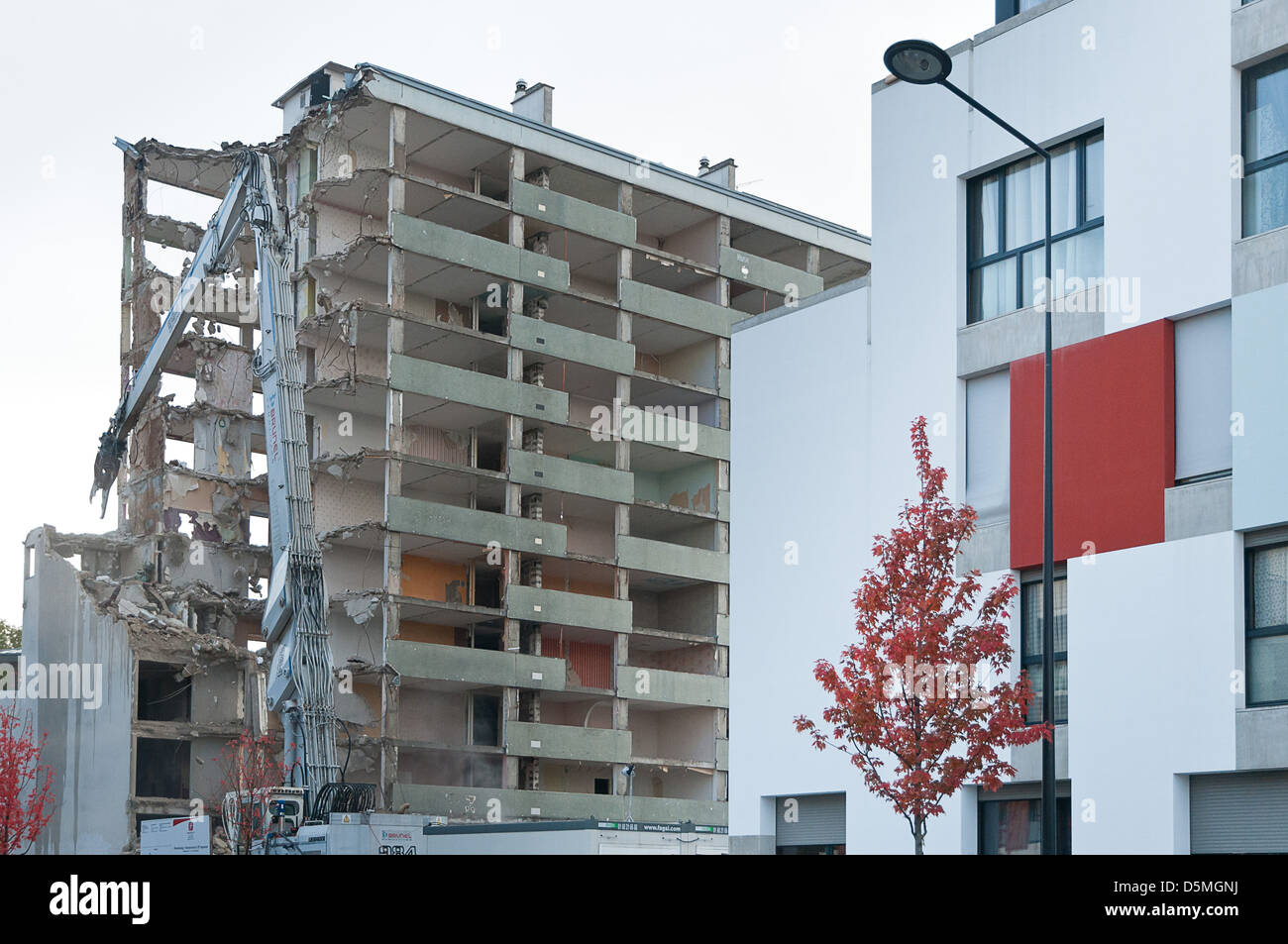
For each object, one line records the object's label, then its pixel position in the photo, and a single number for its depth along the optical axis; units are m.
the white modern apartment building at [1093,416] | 21.58
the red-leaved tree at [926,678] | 22.30
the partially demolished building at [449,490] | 51.12
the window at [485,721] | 54.91
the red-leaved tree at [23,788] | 47.97
